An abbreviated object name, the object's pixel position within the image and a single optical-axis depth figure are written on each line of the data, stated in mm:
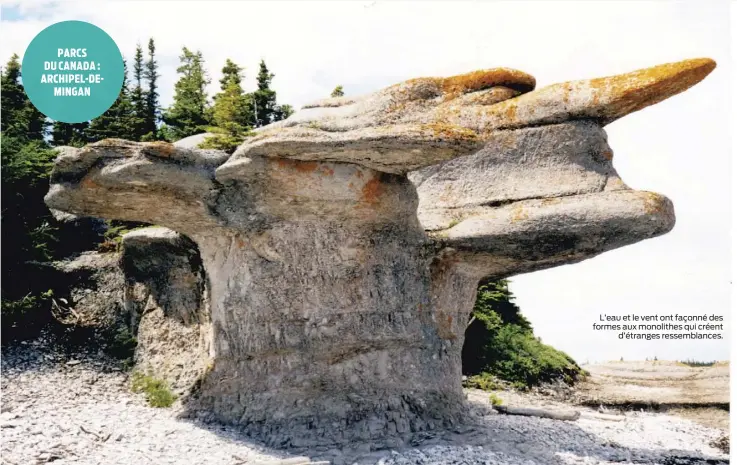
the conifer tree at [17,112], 17531
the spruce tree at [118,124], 21578
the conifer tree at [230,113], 14508
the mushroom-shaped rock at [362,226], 11742
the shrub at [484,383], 20062
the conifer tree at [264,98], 28047
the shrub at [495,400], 17094
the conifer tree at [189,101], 23484
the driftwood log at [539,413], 16094
